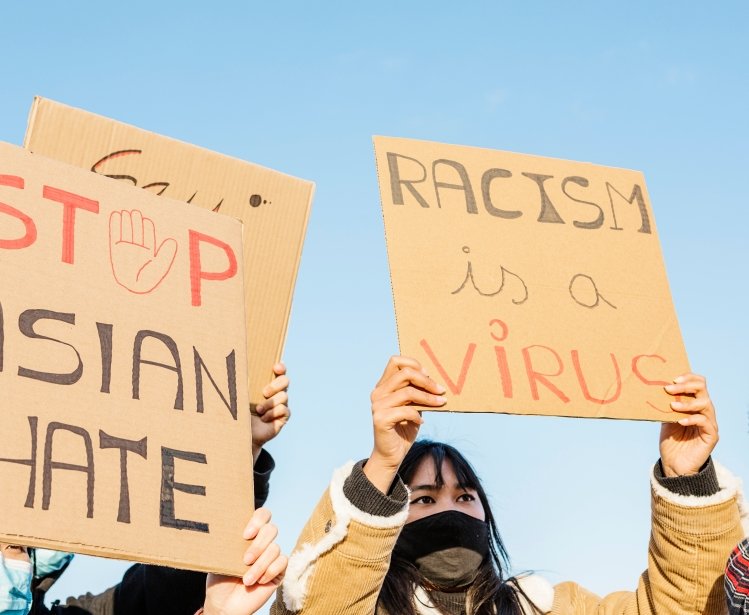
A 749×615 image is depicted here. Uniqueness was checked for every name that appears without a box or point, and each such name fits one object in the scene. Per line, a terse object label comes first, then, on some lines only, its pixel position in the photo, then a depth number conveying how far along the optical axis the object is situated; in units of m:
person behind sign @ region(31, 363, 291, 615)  2.97
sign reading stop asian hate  1.91
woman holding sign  2.60
